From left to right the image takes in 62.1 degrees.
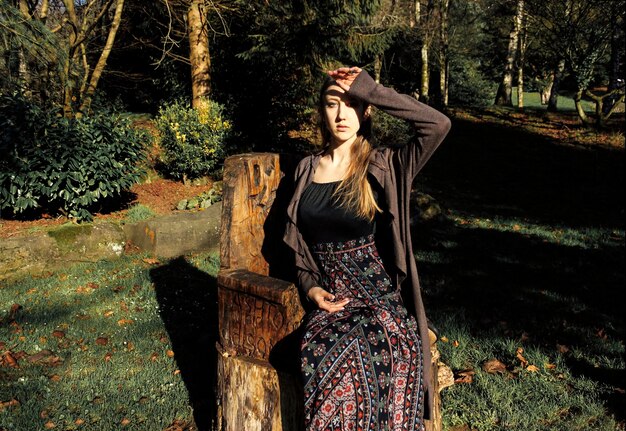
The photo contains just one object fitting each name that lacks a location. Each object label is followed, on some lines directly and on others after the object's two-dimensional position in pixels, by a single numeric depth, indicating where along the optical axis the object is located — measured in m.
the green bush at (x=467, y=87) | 26.55
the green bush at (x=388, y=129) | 11.49
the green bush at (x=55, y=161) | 6.73
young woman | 2.21
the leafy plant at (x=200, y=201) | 8.59
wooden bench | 2.52
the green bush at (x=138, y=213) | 7.75
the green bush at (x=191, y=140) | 9.53
